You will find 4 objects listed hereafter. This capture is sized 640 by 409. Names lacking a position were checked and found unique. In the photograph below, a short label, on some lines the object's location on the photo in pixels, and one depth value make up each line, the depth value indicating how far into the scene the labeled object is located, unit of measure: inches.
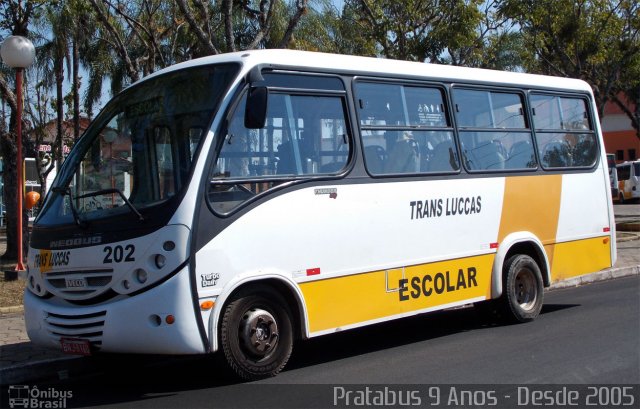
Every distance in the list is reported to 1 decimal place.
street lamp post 489.7
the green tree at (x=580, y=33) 773.9
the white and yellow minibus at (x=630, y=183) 1657.2
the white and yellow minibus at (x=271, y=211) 266.2
